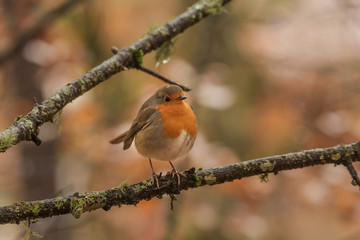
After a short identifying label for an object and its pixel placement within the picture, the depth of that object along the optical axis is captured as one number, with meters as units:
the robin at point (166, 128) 5.59
